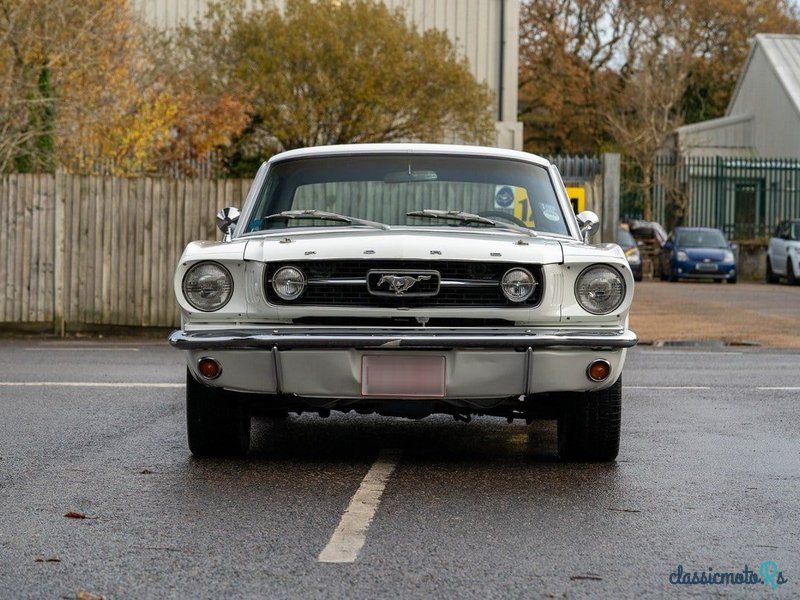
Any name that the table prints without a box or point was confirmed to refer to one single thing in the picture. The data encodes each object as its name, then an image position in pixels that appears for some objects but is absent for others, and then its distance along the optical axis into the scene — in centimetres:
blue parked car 3622
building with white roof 4897
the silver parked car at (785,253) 3494
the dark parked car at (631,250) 3562
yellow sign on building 2056
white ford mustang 691
